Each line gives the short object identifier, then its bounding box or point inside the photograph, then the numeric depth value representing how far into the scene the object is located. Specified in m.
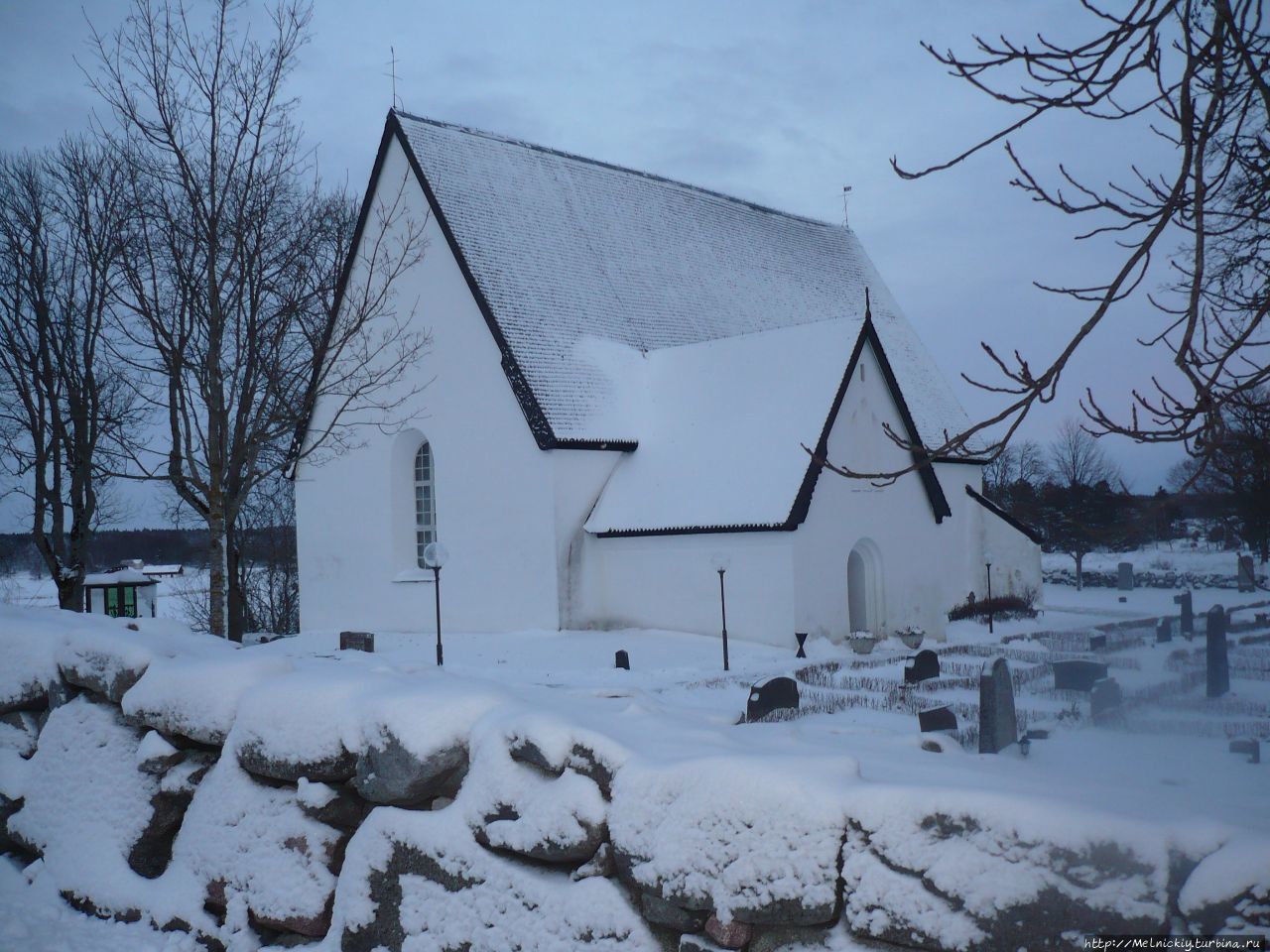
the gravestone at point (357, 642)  15.95
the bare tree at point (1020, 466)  42.47
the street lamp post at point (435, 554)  14.90
